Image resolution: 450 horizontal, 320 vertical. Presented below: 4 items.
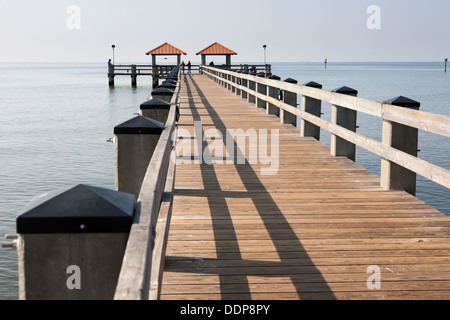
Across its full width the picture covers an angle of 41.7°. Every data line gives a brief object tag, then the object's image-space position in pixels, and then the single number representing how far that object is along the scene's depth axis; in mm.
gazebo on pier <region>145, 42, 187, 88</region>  67138
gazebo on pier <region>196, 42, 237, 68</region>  65812
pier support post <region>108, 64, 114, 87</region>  72688
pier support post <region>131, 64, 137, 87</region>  70731
